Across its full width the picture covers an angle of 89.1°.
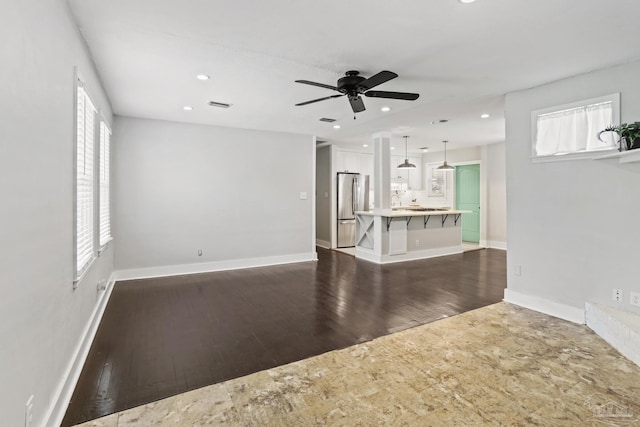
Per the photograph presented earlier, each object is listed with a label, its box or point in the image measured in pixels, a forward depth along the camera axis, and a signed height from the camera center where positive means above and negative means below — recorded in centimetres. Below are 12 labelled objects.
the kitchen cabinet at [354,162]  813 +132
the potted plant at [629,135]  273 +67
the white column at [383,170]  638 +86
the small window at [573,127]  317 +90
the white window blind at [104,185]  383 +37
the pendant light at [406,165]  769 +114
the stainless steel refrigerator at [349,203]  807 +27
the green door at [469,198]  850 +41
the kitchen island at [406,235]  638 -45
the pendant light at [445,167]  782 +112
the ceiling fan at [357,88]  316 +125
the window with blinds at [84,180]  257 +30
